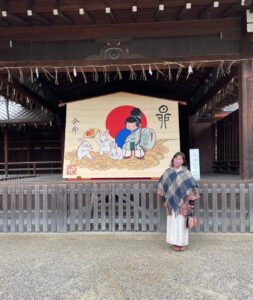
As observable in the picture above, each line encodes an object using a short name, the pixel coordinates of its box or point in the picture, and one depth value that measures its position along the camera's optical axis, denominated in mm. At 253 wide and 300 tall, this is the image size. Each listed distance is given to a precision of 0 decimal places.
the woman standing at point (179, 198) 4914
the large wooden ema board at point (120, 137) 6934
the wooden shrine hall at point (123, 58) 5883
